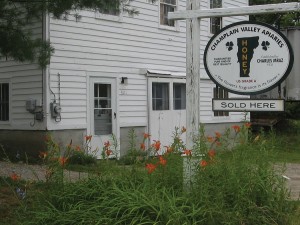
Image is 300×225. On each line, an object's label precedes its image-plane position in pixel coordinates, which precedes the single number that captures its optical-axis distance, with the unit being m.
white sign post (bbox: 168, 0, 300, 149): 5.92
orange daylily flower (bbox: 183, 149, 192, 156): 5.27
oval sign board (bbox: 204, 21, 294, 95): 5.64
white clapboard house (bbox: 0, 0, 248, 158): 11.65
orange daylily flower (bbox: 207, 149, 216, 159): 5.30
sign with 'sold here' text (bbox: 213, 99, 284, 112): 5.68
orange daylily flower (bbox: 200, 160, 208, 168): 5.02
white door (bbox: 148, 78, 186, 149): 14.30
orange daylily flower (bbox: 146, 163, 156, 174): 5.01
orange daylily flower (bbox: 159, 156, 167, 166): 5.13
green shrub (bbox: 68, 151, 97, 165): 10.86
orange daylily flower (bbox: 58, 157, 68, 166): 5.16
